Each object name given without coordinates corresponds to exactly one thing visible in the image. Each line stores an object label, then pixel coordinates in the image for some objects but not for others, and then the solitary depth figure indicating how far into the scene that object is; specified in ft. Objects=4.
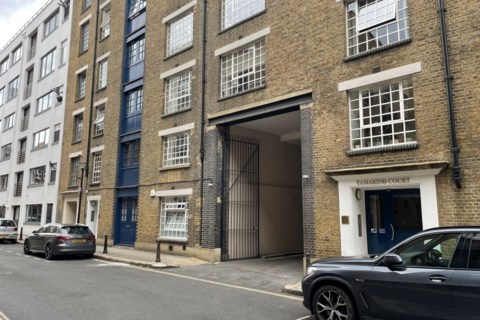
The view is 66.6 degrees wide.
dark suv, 14.70
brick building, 29.53
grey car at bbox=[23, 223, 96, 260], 46.21
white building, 84.84
